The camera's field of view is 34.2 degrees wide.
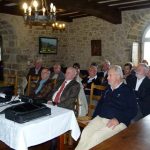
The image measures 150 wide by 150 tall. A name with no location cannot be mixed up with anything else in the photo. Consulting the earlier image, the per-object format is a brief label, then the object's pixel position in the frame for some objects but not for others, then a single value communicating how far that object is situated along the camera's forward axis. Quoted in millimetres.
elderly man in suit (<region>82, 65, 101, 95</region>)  4770
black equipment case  2227
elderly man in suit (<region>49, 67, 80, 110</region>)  3311
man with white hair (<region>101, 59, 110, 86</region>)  5925
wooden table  1521
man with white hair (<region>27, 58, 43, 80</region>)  6520
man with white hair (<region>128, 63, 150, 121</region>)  3506
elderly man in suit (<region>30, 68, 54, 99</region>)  3777
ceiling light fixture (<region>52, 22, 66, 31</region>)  6305
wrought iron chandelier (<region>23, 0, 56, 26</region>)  3533
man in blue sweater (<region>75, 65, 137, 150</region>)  2510
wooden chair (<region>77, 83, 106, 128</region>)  3157
